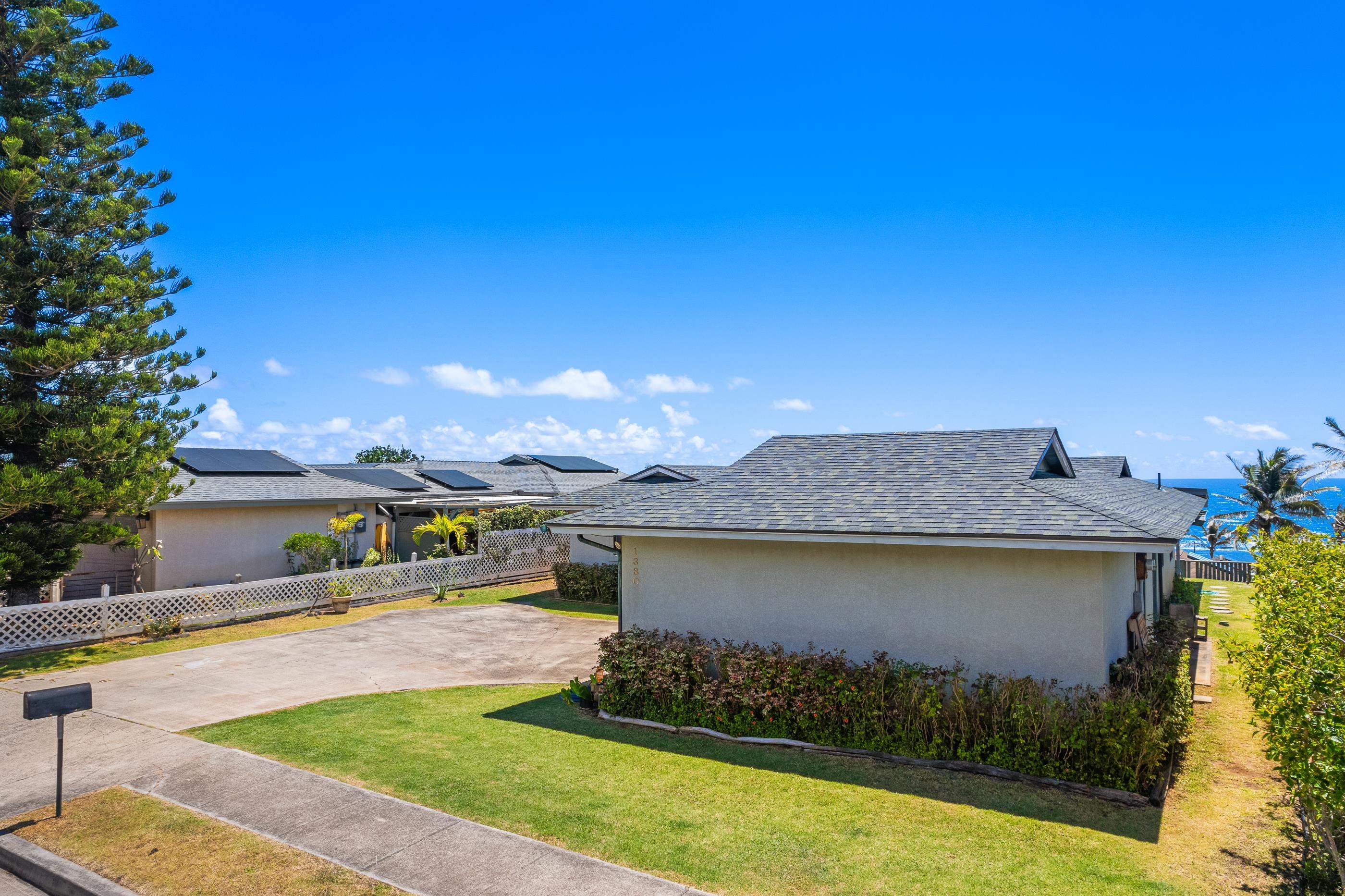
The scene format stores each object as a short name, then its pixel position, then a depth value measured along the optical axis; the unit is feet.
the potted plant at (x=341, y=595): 64.75
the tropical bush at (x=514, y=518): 87.81
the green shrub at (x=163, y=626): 53.67
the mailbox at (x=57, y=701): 21.88
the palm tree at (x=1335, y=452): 94.38
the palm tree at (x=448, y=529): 80.38
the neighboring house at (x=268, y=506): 66.90
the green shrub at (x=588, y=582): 72.49
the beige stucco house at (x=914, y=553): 28.12
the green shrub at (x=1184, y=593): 59.67
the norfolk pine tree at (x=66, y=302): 49.29
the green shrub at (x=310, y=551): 72.23
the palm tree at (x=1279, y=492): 118.21
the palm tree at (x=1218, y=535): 134.21
